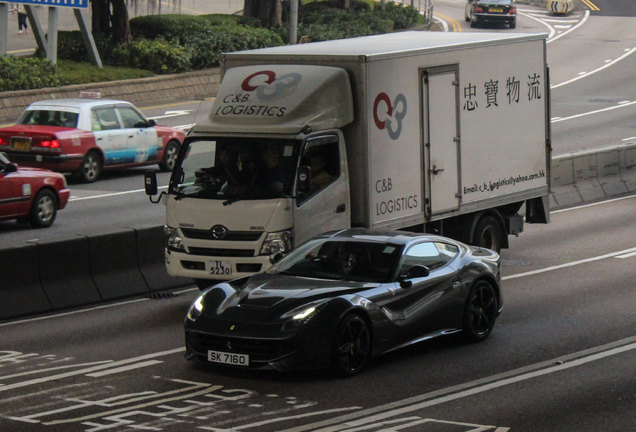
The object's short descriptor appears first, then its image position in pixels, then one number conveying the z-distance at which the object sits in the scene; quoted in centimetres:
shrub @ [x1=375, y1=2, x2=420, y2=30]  5803
